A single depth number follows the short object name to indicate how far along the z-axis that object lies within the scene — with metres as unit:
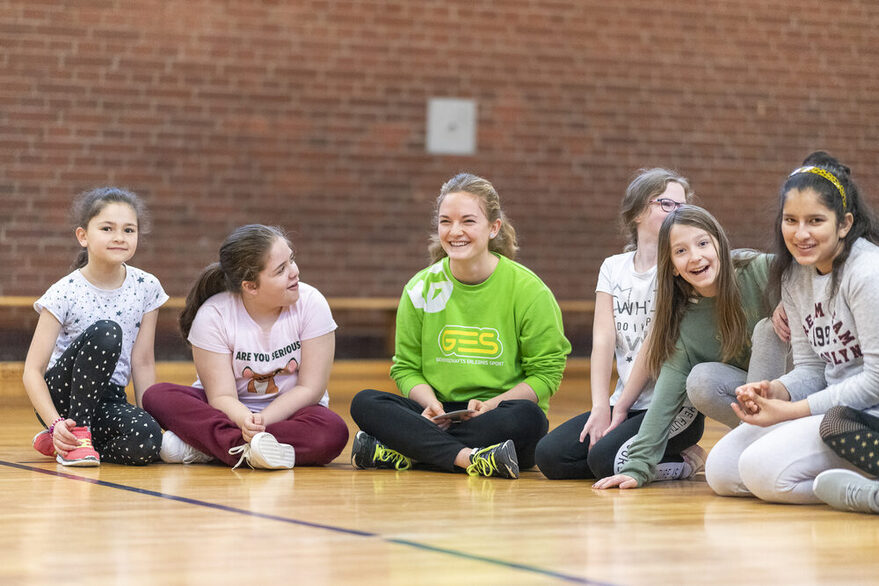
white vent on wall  11.58
